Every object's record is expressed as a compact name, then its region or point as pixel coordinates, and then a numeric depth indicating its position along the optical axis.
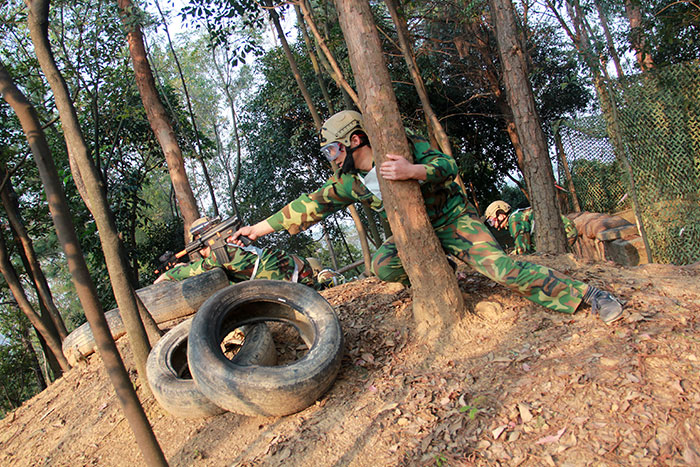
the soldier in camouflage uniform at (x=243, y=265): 6.24
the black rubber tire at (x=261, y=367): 3.32
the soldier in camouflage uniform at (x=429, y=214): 3.82
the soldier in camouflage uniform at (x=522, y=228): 8.38
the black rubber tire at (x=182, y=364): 3.68
